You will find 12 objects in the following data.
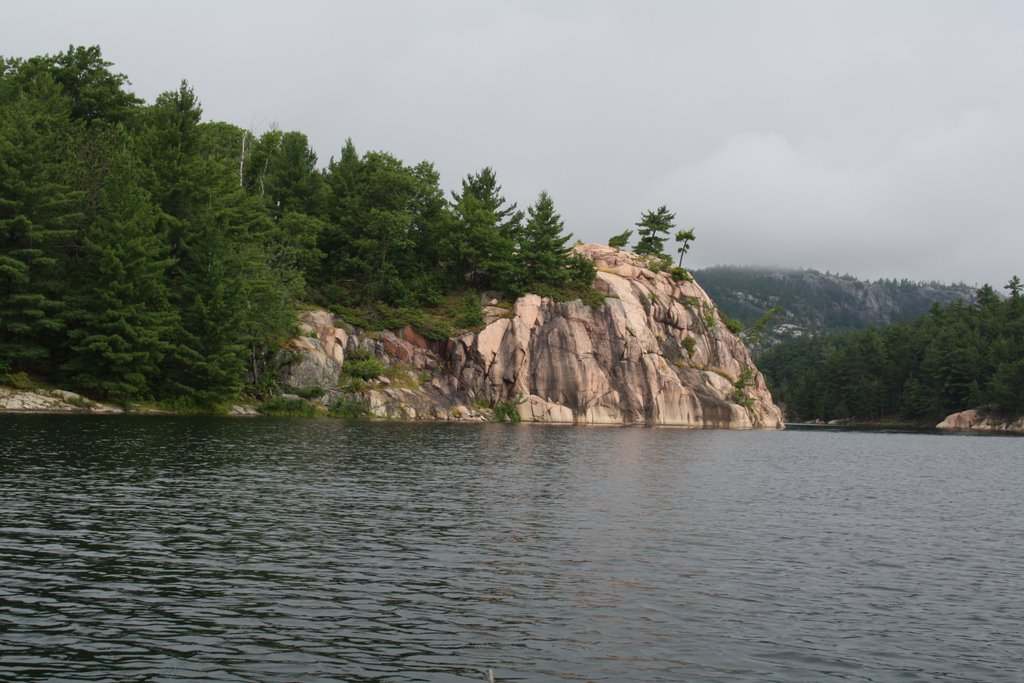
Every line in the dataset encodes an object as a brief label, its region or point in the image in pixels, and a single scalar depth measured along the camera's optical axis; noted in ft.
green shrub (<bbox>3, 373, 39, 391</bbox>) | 211.20
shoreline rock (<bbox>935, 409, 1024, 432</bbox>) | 545.85
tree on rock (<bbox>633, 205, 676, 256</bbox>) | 469.16
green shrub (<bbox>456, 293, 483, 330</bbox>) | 349.41
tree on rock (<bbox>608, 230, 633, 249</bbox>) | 464.24
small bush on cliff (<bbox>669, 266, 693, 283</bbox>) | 436.35
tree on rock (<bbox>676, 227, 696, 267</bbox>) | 481.46
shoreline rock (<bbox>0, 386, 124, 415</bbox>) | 206.80
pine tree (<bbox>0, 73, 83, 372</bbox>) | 209.87
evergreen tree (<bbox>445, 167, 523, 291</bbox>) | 370.12
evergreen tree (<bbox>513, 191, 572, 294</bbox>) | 377.91
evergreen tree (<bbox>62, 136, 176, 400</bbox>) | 216.13
